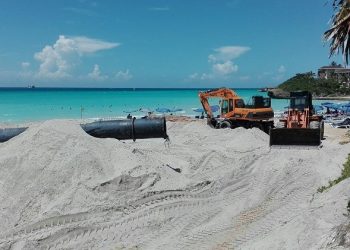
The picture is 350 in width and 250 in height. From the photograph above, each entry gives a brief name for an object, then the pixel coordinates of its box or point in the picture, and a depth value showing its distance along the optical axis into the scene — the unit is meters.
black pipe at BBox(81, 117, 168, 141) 16.27
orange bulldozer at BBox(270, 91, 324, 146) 23.30
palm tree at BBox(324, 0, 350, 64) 13.96
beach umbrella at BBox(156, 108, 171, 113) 48.09
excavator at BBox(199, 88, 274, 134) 25.73
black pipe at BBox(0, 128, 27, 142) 15.45
